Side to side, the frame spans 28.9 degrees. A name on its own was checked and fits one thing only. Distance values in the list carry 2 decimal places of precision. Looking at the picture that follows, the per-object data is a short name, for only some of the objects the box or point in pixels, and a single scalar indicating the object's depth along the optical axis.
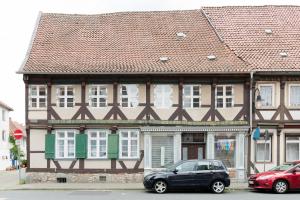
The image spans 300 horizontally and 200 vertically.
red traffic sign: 30.90
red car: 26.78
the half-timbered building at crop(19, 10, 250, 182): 32.22
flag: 30.78
